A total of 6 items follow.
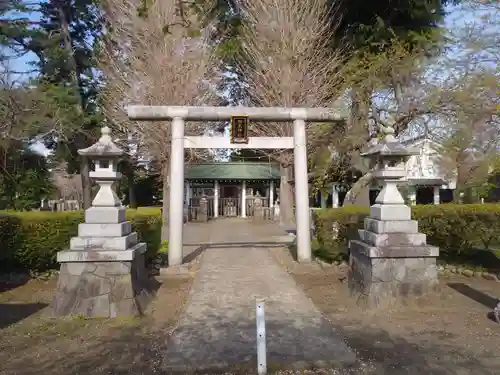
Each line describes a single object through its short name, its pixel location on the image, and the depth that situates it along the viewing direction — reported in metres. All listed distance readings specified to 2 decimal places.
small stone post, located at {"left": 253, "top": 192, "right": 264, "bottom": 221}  24.52
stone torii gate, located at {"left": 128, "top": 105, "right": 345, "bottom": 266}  8.98
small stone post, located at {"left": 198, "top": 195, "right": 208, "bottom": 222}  23.91
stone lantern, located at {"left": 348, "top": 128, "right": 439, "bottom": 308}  6.33
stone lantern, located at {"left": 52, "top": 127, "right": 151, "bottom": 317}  6.08
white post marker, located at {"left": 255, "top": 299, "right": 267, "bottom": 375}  3.82
